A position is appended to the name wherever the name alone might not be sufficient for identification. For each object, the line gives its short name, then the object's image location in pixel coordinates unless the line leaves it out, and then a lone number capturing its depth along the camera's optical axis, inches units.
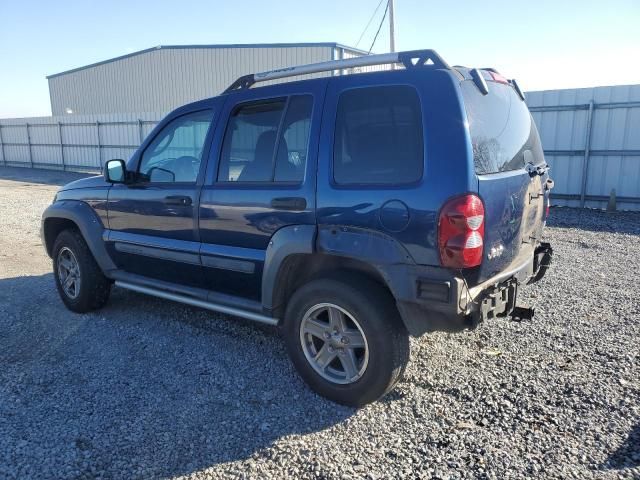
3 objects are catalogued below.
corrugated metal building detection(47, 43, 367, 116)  842.8
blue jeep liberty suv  107.9
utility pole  695.1
